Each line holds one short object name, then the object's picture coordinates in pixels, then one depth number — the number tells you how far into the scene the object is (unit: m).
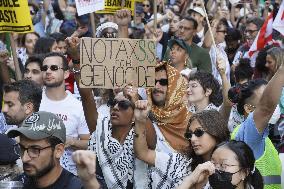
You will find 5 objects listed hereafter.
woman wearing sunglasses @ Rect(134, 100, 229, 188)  8.35
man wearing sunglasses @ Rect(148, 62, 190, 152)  9.47
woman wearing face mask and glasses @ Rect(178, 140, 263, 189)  7.37
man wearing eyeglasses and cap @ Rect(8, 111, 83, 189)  6.90
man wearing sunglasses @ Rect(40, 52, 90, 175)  10.64
